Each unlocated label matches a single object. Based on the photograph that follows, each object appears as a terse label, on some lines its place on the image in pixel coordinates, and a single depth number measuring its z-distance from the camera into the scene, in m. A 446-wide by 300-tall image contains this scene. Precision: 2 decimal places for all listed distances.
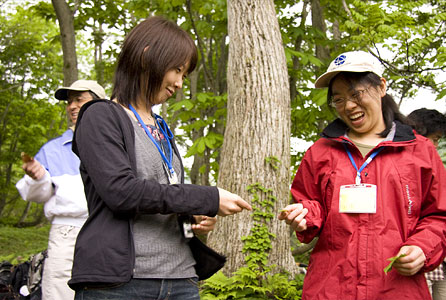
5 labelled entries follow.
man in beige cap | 3.29
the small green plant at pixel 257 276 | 4.14
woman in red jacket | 1.98
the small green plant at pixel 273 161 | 4.47
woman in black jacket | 1.48
